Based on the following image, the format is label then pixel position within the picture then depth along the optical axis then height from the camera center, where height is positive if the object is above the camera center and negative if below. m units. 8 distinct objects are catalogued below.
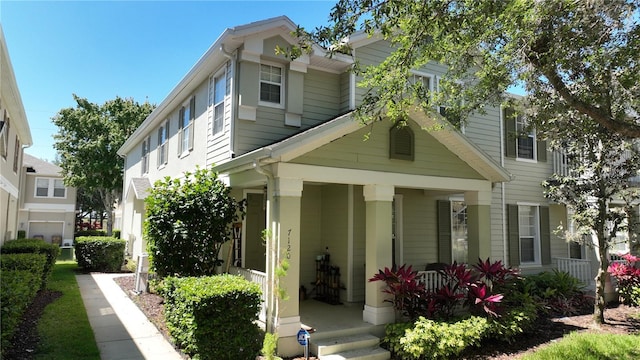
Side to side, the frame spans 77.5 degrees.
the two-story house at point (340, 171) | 7.25 +0.99
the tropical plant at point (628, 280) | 11.12 -1.62
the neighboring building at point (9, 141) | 9.66 +2.42
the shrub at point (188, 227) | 8.40 -0.25
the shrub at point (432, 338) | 6.71 -2.04
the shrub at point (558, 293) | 10.32 -1.96
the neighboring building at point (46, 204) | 31.83 +0.69
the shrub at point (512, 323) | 7.55 -1.99
